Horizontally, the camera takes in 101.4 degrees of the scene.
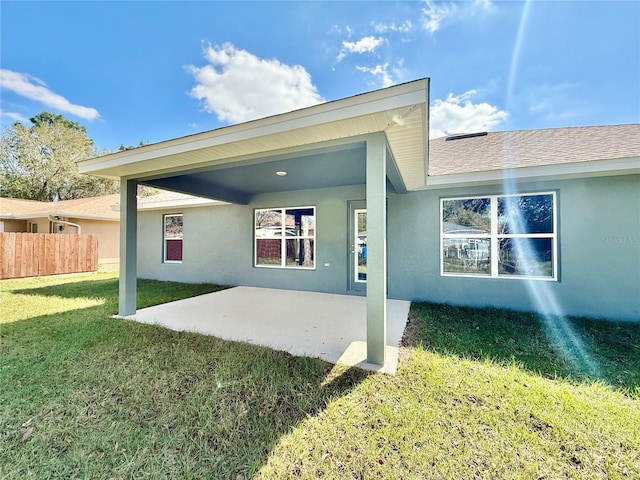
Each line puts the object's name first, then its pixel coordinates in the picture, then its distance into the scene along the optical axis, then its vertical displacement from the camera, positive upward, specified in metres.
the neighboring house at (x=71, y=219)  12.94 +1.26
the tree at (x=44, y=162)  19.89 +6.34
